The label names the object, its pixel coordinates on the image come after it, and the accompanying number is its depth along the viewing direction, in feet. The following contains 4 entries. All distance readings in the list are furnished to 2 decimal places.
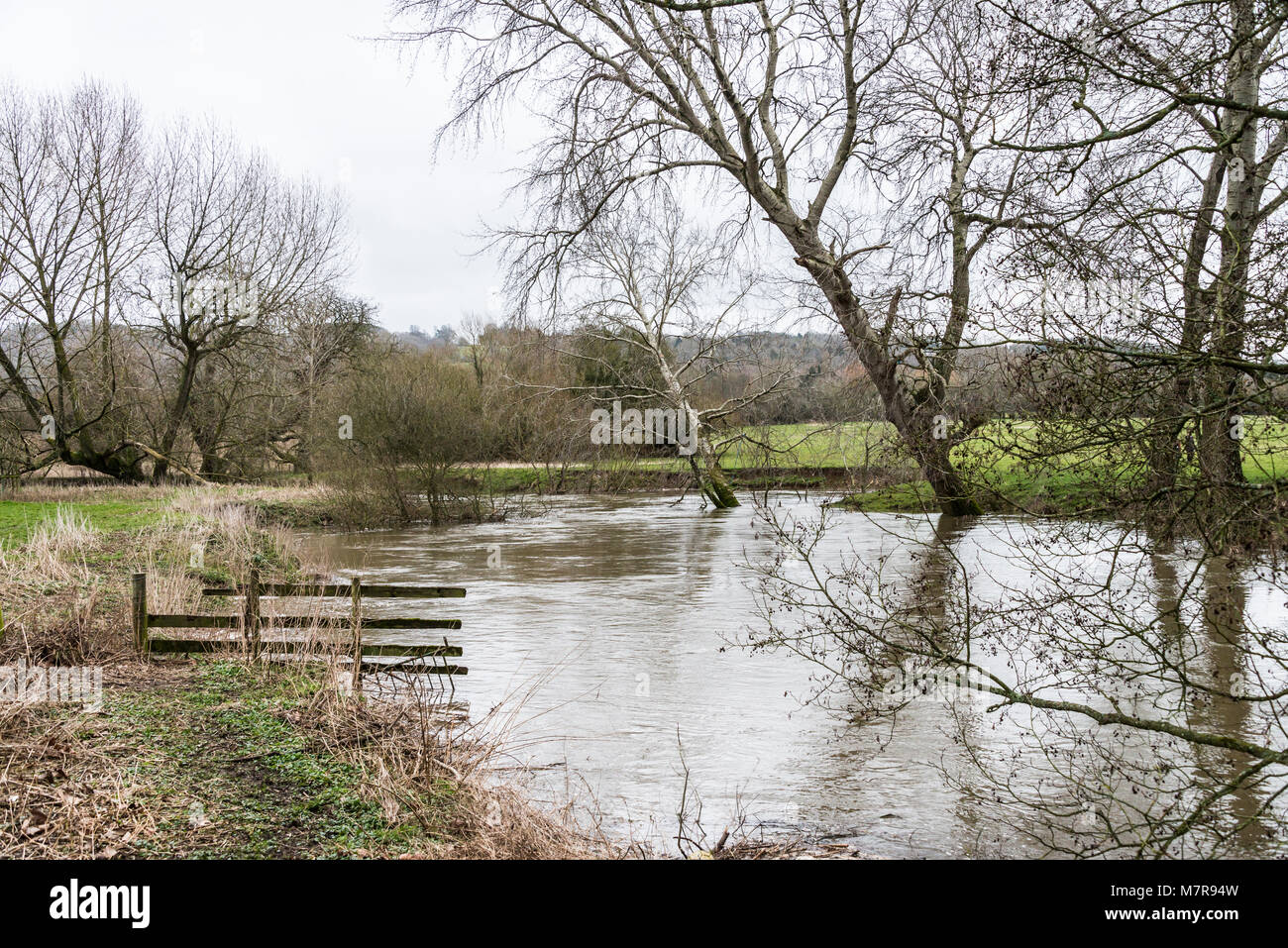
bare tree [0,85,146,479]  87.51
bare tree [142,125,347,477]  98.63
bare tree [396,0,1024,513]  51.98
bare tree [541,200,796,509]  90.53
